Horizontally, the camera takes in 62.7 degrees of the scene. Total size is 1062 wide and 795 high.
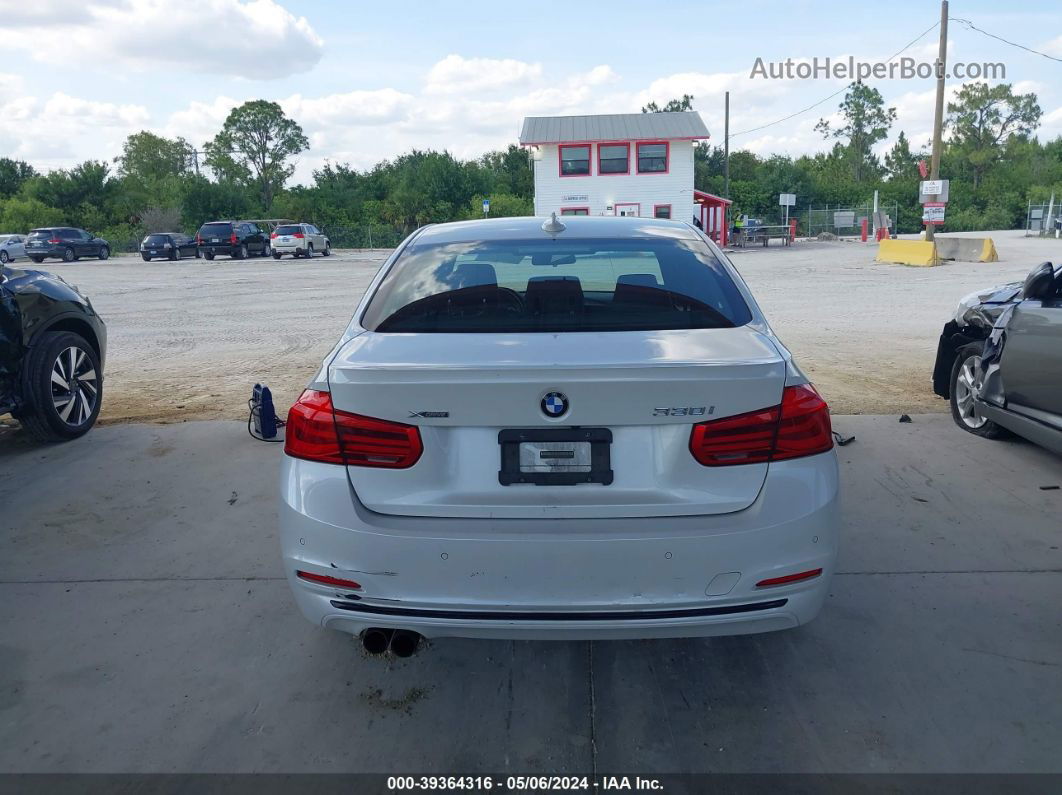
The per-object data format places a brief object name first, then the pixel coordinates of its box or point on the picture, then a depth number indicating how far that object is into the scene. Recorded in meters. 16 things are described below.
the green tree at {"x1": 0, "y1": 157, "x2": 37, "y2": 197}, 62.91
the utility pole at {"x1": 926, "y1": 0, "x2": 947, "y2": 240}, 27.22
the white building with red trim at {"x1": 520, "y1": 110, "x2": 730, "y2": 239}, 40.91
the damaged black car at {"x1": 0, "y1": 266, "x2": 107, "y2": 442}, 6.05
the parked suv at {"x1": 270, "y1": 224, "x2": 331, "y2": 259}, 40.44
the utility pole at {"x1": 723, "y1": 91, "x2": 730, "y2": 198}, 50.75
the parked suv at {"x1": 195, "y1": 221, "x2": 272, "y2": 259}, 39.97
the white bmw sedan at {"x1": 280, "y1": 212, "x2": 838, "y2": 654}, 2.60
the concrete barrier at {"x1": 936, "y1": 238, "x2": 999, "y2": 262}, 27.44
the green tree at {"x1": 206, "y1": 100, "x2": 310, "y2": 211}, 85.94
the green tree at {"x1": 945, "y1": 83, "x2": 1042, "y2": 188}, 90.19
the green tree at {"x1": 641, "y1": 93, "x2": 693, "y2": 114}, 75.56
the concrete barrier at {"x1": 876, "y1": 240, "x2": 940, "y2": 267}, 26.38
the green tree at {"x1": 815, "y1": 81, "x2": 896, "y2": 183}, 96.38
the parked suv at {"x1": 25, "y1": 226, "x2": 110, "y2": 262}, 39.00
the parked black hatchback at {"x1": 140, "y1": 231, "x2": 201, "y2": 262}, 39.28
